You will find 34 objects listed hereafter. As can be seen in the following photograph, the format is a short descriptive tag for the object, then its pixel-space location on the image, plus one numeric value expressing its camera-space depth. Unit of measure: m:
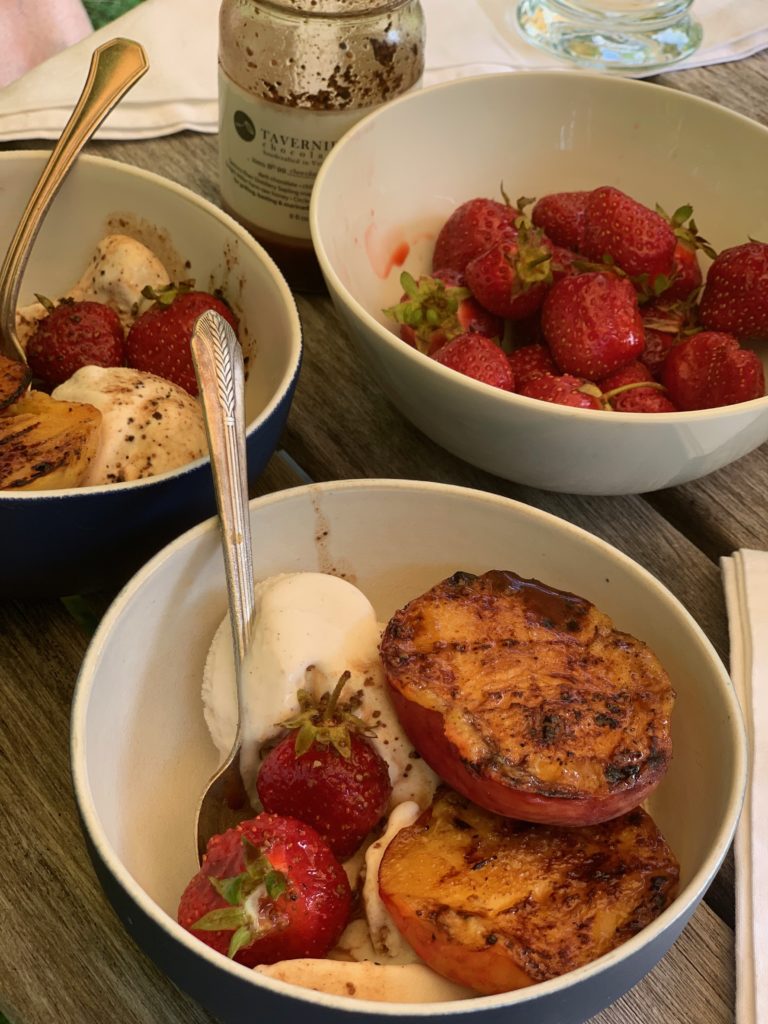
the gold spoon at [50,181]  0.37
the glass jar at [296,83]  0.39
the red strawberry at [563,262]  0.39
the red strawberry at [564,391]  0.35
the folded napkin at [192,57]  0.47
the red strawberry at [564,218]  0.41
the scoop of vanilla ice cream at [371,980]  0.24
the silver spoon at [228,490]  0.28
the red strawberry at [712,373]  0.36
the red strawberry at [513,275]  0.37
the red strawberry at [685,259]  0.40
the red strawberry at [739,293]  0.38
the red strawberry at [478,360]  0.35
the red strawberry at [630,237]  0.39
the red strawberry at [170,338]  0.36
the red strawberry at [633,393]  0.36
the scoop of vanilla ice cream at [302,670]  0.28
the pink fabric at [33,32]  0.71
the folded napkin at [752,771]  0.27
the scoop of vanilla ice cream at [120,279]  0.37
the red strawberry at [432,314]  0.38
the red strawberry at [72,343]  0.35
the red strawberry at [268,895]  0.24
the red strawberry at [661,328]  0.38
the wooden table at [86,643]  0.27
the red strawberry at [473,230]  0.40
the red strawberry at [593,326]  0.36
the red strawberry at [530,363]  0.37
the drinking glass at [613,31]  0.53
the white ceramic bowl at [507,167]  0.38
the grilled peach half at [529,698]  0.26
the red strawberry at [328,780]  0.27
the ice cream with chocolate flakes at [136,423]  0.32
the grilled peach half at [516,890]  0.24
